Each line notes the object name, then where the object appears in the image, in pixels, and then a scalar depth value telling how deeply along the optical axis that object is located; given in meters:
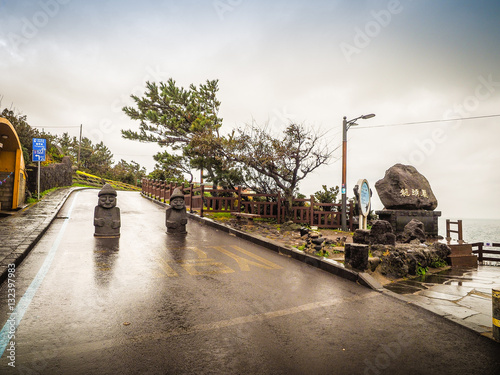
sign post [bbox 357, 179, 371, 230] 9.63
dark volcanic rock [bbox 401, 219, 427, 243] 10.88
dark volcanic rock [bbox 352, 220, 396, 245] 8.54
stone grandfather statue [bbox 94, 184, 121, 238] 9.09
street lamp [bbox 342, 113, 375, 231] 14.31
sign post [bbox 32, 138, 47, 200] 15.62
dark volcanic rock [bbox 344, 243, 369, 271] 5.99
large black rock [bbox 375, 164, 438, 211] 13.97
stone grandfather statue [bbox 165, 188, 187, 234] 10.09
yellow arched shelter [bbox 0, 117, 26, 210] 11.99
